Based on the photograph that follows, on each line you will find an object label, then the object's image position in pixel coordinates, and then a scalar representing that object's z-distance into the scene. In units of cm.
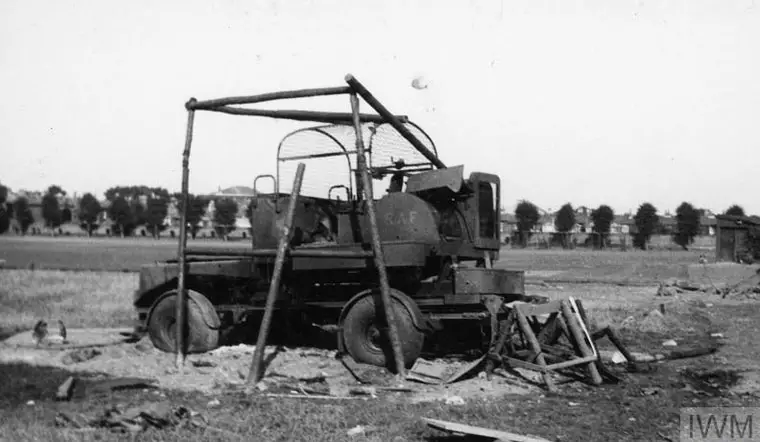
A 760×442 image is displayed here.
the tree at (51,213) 10725
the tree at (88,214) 10894
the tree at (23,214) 9850
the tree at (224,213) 10681
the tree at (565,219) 9850
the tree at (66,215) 11194
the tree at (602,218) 9456
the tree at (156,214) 10681
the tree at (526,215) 10050
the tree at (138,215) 10806
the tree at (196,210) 9444
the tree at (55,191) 12263
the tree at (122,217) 10806
